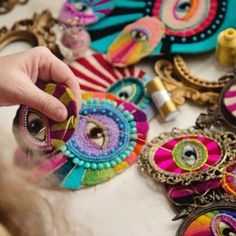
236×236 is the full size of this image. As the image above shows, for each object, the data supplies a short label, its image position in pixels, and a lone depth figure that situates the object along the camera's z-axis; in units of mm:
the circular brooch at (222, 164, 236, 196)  721
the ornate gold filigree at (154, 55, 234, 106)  815
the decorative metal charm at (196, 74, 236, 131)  780
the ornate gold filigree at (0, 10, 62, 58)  871
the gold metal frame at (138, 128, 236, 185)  730
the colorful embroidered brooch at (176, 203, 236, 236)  691
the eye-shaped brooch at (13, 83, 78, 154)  666
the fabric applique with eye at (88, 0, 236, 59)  856
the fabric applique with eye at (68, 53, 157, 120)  820
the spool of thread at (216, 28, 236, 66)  824
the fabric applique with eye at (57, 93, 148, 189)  756
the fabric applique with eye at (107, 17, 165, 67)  853
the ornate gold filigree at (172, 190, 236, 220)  710
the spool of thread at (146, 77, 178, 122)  795
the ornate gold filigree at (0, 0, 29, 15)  925
